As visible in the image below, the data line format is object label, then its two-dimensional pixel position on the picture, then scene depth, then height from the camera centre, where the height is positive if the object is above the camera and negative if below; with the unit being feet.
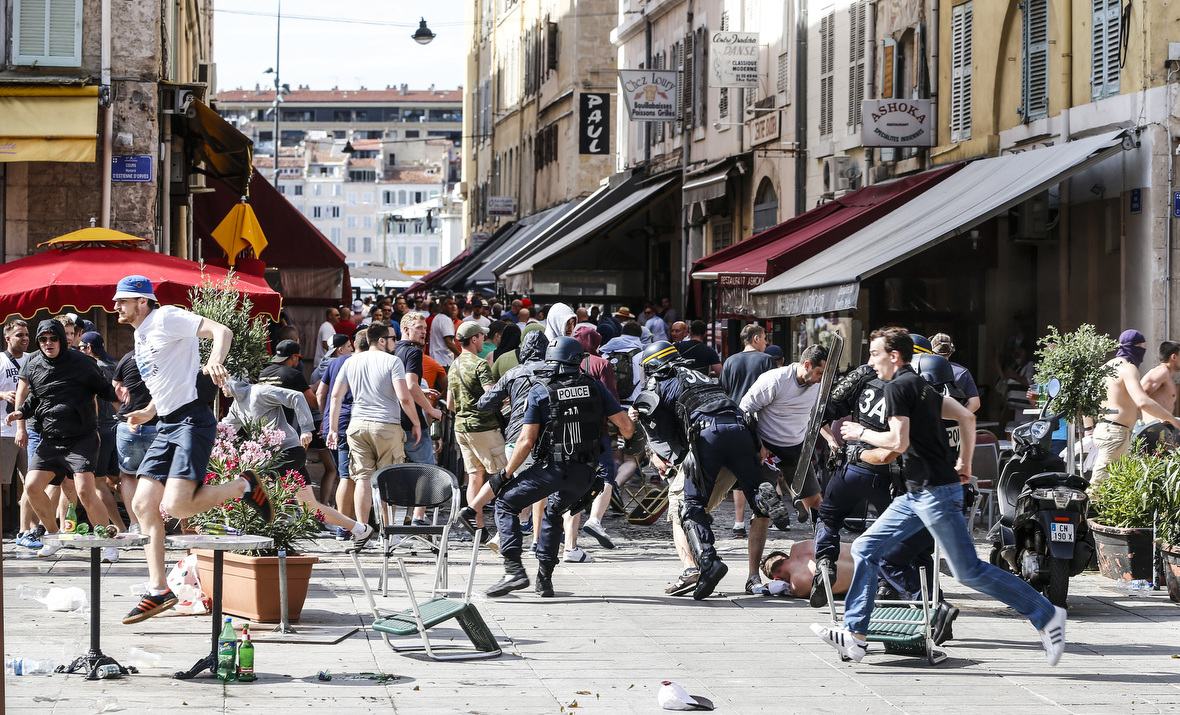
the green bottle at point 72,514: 37.86 -3.58
